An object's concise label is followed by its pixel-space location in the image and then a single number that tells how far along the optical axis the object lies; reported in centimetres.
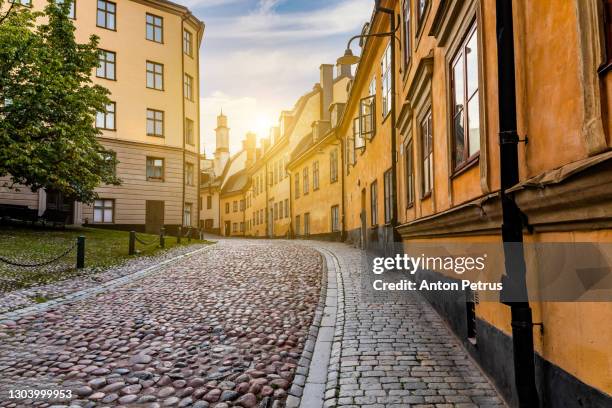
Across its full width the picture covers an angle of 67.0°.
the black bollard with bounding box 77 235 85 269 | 1153
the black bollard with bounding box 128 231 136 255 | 1485
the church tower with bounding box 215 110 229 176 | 7319
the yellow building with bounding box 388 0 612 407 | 245
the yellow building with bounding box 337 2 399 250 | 1375
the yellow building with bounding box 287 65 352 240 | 2467
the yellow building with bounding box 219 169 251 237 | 5462
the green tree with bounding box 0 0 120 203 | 1680
